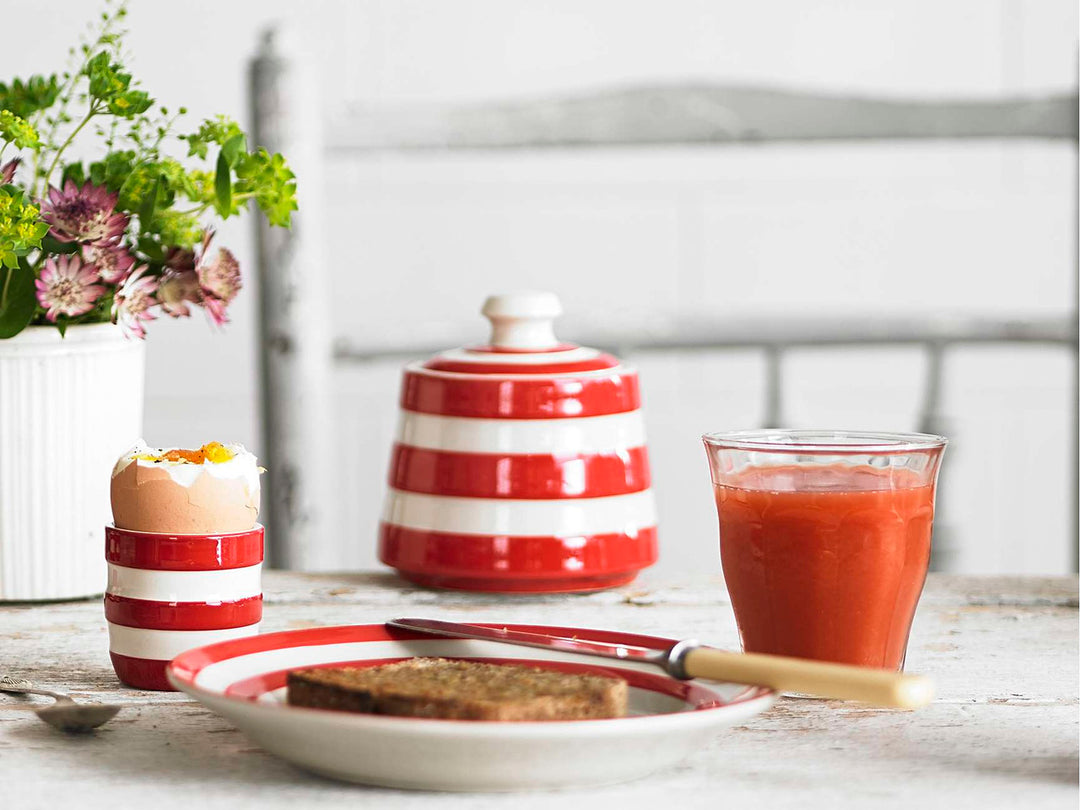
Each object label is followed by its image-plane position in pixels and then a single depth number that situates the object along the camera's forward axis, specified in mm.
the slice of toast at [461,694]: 827
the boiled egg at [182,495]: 933
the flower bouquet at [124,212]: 1018
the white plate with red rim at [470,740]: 809
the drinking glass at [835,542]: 940
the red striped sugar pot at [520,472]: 1091
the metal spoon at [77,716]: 893
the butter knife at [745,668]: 807
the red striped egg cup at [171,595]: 933
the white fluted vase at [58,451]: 1057
